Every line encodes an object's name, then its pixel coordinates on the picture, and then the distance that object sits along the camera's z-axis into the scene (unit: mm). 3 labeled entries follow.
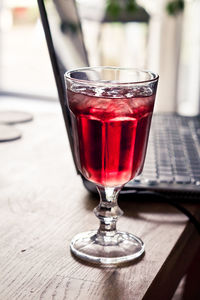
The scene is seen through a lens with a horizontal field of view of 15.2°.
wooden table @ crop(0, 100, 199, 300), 607
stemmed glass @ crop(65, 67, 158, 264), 637
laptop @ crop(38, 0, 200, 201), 775
